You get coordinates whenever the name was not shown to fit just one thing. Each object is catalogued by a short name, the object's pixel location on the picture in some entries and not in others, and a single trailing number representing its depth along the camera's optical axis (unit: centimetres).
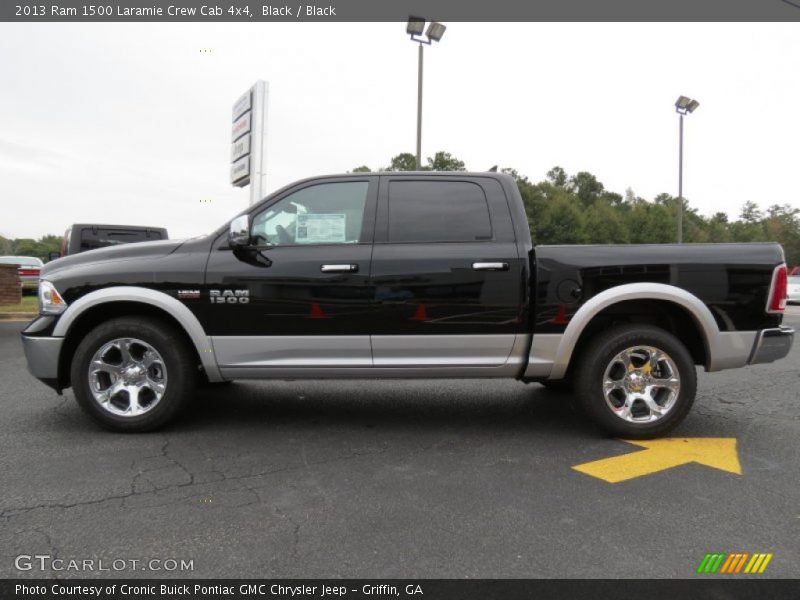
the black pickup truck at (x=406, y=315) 410
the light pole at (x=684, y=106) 2678
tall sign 1677
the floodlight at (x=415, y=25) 1425
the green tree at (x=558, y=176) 9474
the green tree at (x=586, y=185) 9024
